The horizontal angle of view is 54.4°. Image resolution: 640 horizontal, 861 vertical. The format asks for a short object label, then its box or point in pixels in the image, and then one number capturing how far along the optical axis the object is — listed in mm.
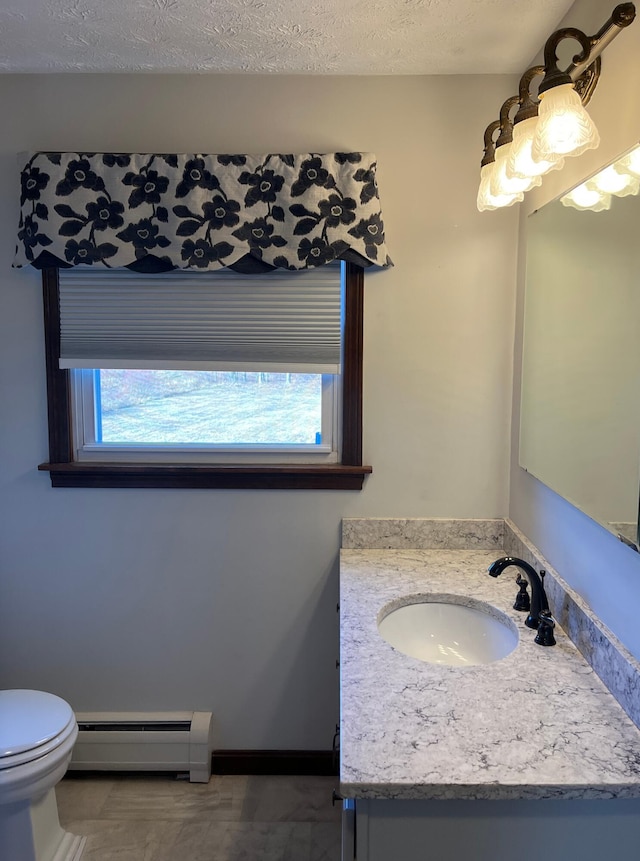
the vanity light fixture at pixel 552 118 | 1155
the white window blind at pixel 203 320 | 1964
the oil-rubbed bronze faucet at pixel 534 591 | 1476
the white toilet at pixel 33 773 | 1615
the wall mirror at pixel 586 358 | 1180
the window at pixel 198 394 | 1976
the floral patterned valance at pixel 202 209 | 1865
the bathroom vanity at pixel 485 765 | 1001
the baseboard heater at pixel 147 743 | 2115
